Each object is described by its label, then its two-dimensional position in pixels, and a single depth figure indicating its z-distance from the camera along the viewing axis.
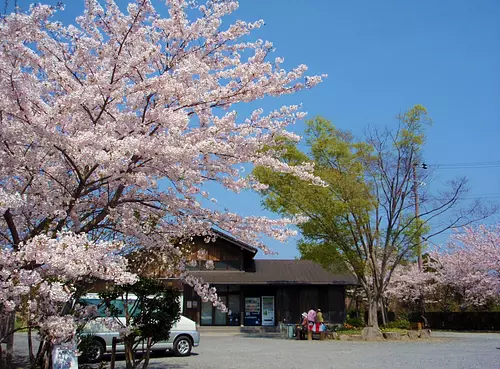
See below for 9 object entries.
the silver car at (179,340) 13.13
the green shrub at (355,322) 25.33
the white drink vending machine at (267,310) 29.25
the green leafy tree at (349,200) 21.28
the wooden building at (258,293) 28.74
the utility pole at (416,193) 22.34
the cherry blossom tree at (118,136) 5.65
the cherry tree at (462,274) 28.56
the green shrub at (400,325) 24.39
